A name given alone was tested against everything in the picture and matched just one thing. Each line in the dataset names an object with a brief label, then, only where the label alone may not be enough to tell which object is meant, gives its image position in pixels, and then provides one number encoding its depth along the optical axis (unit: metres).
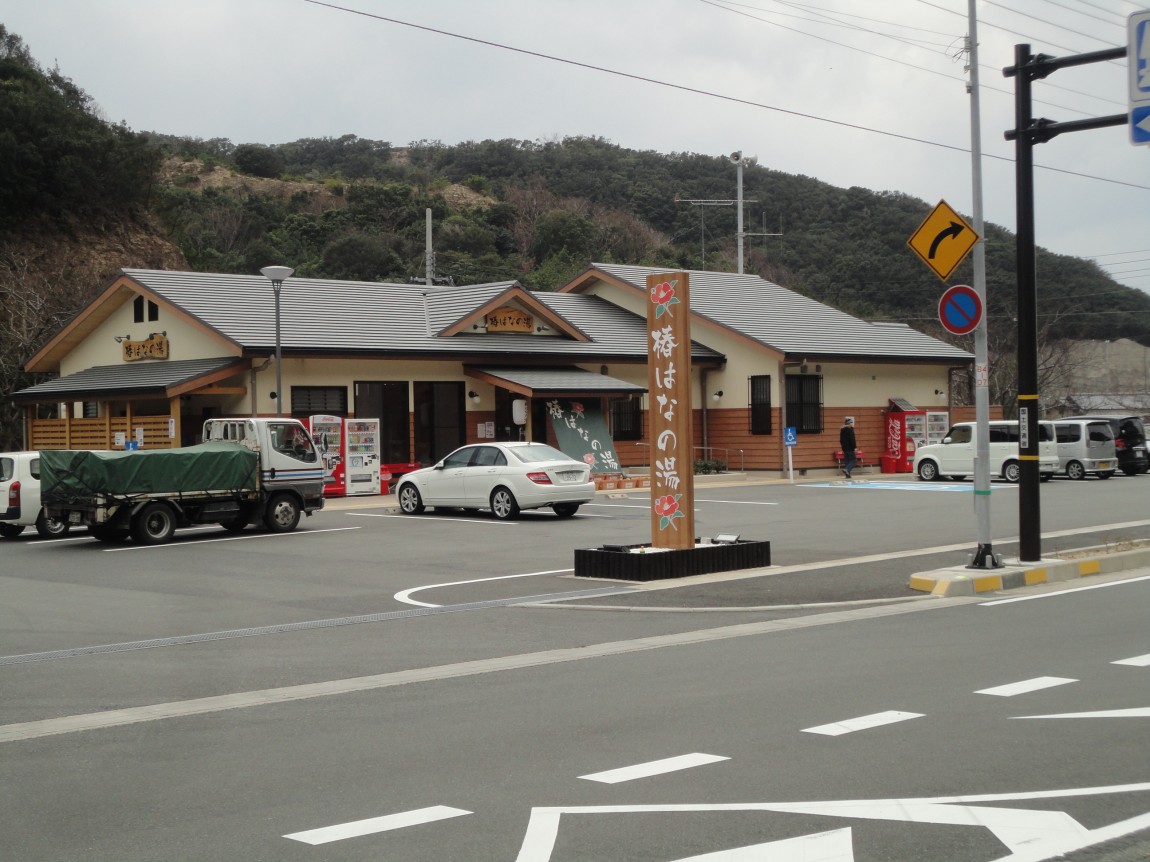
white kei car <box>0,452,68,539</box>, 22.55
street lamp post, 27.89
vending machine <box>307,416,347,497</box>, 30.91
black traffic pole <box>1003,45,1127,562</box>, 14.88
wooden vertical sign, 15.52
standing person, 38.03
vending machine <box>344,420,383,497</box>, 31.55
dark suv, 37.81
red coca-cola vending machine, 41.84
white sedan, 24.22
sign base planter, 15.25
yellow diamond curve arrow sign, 14.66
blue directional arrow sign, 11.38
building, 32.59
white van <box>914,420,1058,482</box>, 35.00
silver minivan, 35.94
